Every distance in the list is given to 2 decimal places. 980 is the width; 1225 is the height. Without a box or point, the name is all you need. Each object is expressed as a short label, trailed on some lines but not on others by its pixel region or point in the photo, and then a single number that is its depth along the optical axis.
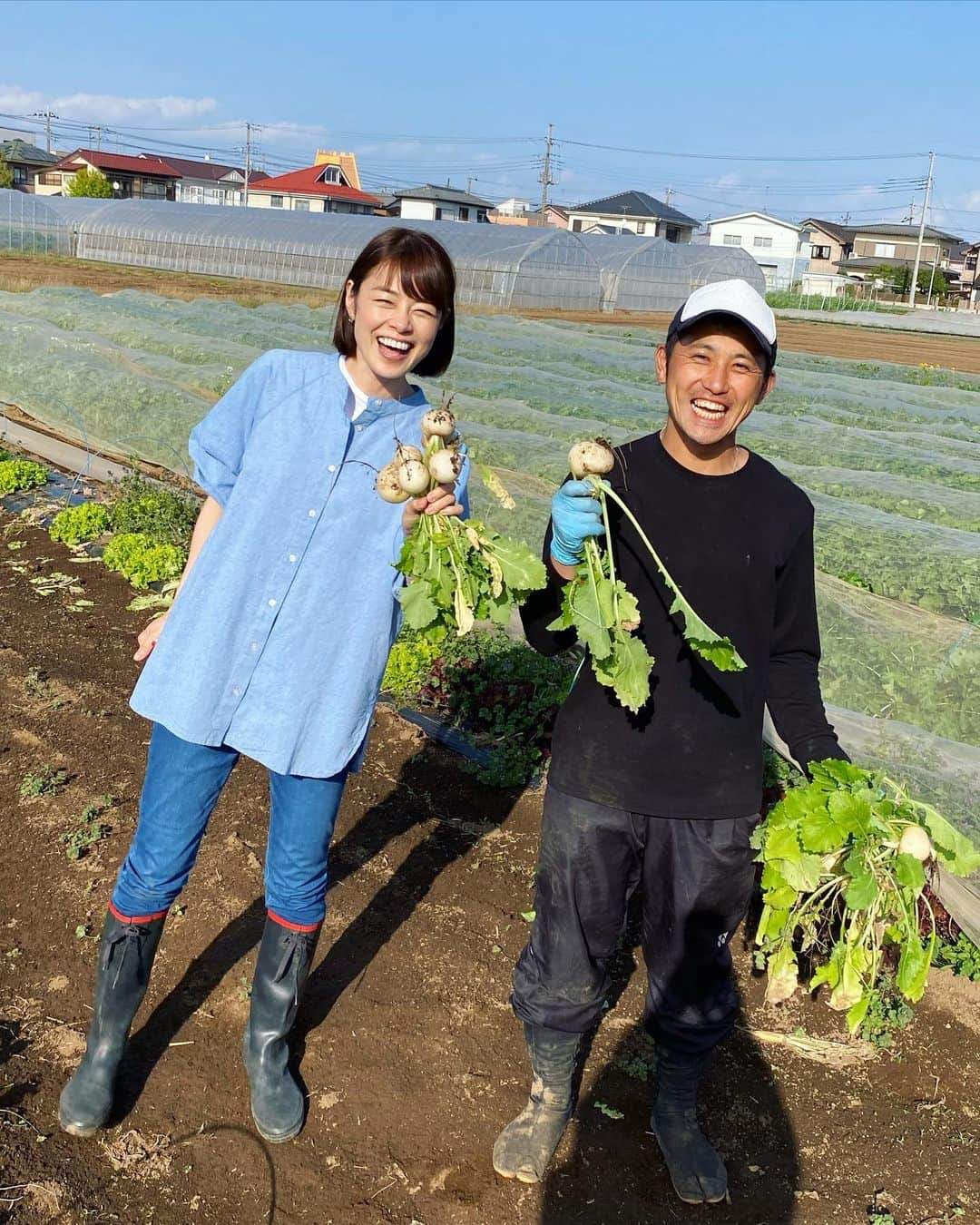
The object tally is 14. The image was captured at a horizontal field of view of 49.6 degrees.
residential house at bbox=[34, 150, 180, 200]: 64.56
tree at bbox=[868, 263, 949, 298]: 61.03
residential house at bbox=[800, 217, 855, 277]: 76.50
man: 2.15
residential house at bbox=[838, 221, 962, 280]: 76.06
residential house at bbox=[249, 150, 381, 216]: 61.06
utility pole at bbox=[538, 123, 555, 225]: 71.75
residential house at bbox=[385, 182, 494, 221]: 62.72
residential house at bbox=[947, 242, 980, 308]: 66.19
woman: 2.23
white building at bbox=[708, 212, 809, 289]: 70.88
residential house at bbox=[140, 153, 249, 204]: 70.50
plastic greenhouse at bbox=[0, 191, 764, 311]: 25.27
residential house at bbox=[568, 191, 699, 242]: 61.47
